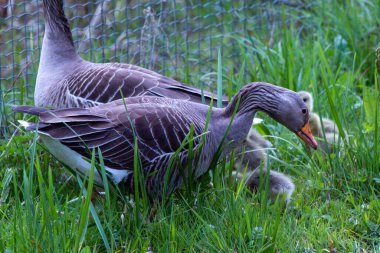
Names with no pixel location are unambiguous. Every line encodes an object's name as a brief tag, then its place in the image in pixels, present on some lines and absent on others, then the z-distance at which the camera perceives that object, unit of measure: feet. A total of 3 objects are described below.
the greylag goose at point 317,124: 34.25
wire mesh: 38.63
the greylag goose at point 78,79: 31.09
